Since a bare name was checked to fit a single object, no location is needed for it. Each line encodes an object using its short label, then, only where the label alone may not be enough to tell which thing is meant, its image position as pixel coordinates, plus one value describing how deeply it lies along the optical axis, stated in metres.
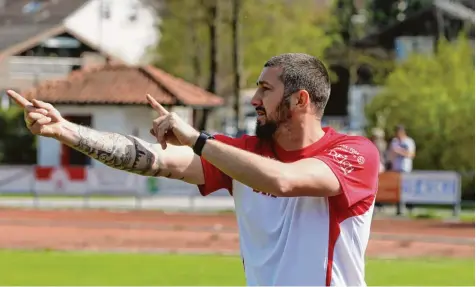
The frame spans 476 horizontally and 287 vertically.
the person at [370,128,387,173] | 25.91
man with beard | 4.75
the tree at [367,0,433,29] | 82.06
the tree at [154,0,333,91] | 46.91
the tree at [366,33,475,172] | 29.08
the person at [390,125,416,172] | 24.88
